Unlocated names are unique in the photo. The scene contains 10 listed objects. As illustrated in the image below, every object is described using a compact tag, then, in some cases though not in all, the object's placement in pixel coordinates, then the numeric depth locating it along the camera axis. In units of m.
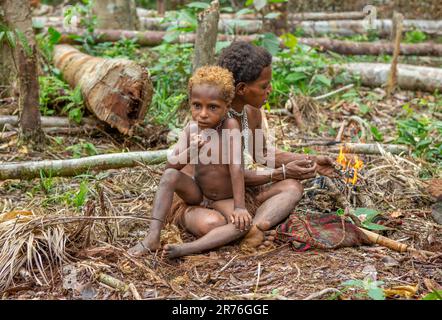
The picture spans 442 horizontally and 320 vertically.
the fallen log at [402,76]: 7.95
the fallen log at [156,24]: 8.82
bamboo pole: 3.54
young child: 3.44
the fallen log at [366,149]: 5.35
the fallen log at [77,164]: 4.55
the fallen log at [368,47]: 8.97
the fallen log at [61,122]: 6.02
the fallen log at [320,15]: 12.12
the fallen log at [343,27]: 11.20
